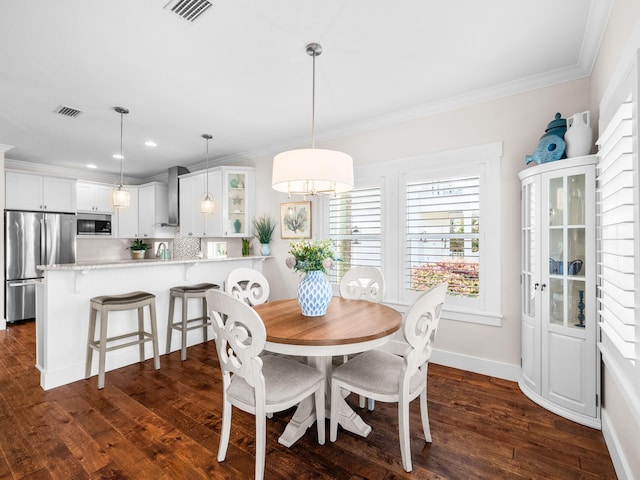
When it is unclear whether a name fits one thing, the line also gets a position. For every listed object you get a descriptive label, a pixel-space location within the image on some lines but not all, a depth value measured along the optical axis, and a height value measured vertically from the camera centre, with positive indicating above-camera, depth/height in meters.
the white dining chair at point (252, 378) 1.58 -0.79
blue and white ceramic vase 2.16 -0.38
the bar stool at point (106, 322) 2.76 -0.77
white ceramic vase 2.23 +0.71
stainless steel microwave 5.81 +0.26
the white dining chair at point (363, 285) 2.77 -0.42
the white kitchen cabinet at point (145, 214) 6.23 +0.47
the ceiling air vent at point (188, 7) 1.82 +1.33
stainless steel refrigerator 4.72 -0.20
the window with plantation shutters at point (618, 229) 1.45 +0.04
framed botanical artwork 4.20 +0.24
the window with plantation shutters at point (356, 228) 3.64 +0.11
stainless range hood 5.58 +0.78
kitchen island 2.78 -0.66
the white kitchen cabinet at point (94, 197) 5.84 +0.77
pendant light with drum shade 1.92 +0.43
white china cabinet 2.16 -0.38
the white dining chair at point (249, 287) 2.69 -0.42
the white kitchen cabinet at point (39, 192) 4.92 +0.73
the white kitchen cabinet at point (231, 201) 4.81 +0.55
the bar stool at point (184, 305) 3.34 -0.72
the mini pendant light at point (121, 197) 3.46 +0.44
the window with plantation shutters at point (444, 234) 3.03 +0.03
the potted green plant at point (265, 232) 4.61 +0.08
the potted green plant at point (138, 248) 6.59 -0.21
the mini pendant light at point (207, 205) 4.43 +0.45
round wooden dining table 1.68 -0.53
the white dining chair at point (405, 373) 1.70 -0.80
